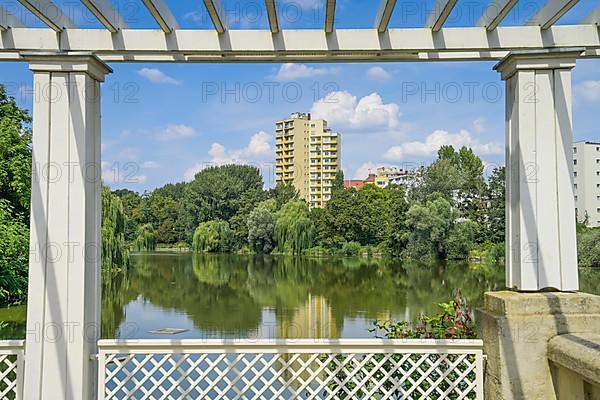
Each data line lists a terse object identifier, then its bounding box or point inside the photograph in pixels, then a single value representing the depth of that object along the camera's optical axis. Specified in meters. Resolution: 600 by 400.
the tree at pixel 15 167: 10.36
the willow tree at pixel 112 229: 15.04
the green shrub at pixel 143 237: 22.81
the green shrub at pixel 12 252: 8.84
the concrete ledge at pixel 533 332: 2.54
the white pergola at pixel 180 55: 2.60
